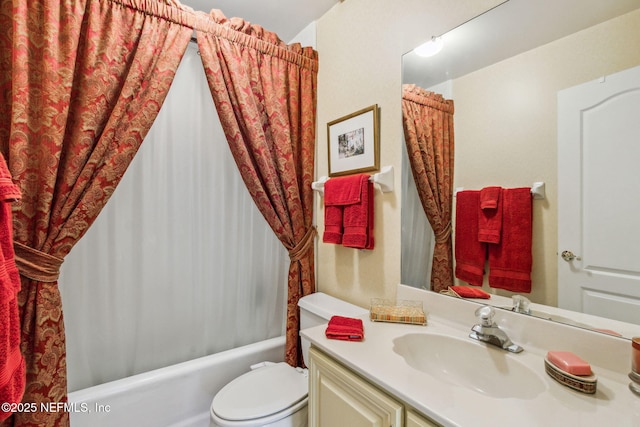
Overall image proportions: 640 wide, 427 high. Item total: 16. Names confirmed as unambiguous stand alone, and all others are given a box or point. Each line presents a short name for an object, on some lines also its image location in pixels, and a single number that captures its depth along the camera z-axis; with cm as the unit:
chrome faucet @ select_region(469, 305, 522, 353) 91
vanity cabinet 72
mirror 81
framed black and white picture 146
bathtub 125
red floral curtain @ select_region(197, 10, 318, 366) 154
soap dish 68
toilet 113
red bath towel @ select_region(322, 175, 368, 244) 146
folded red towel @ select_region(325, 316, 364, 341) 98
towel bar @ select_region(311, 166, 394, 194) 136
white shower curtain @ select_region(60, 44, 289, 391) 135
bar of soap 71
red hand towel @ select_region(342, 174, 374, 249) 141
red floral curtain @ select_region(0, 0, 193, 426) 108
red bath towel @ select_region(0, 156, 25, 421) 78
